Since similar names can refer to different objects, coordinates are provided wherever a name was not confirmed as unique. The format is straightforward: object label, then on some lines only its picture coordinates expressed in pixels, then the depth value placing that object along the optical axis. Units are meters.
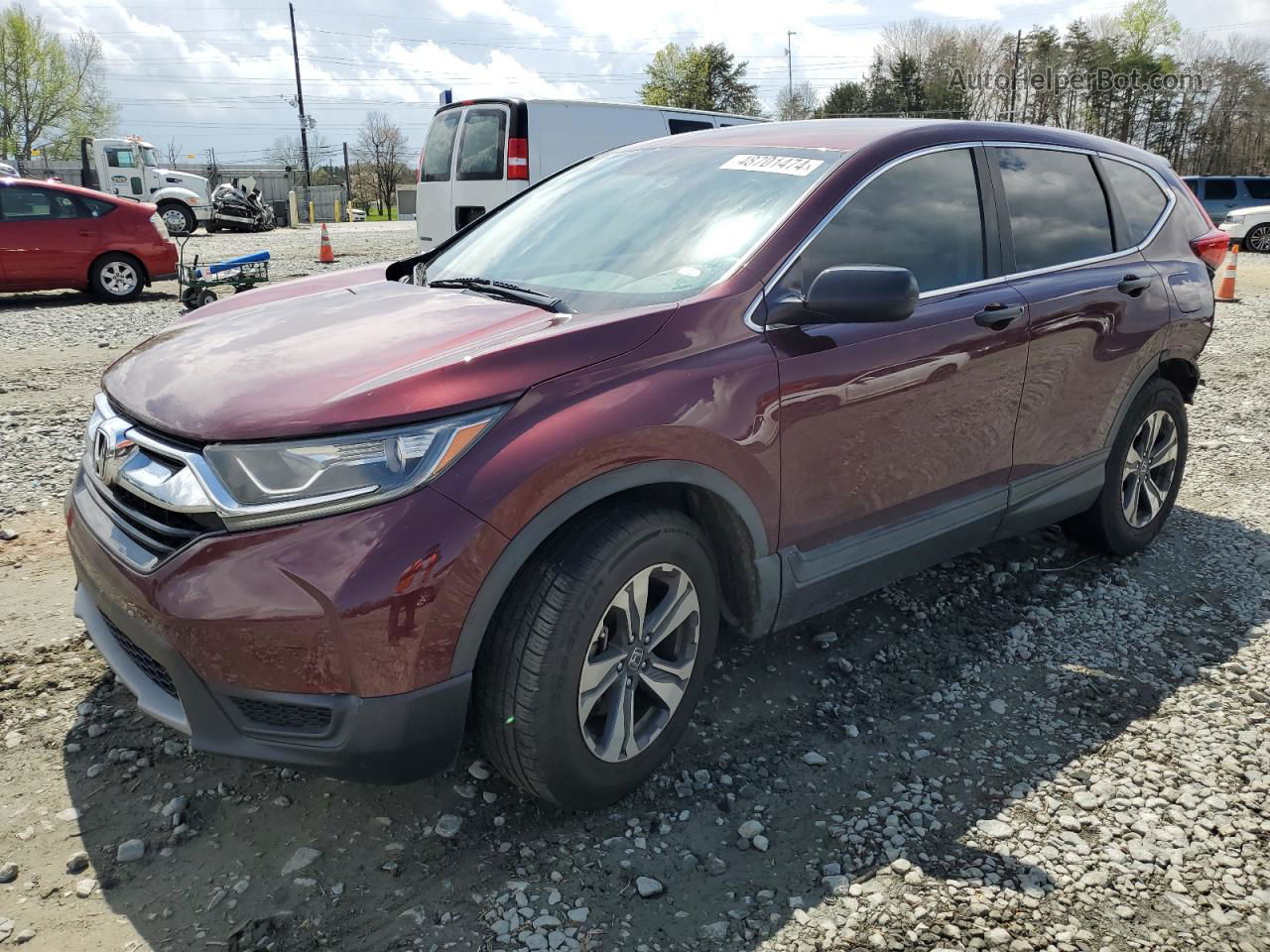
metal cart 9.88
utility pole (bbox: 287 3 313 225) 49.84
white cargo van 11.50
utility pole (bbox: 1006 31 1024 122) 59.84
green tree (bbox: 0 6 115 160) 63.91
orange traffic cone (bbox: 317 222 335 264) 17.52
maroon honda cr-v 2.17
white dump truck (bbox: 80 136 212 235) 27.61
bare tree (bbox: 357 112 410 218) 63.75
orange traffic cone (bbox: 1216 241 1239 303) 13.57
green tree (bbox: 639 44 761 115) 64.81
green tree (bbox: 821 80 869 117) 59.16
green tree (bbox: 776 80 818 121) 68.12
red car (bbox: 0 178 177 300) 11.84
